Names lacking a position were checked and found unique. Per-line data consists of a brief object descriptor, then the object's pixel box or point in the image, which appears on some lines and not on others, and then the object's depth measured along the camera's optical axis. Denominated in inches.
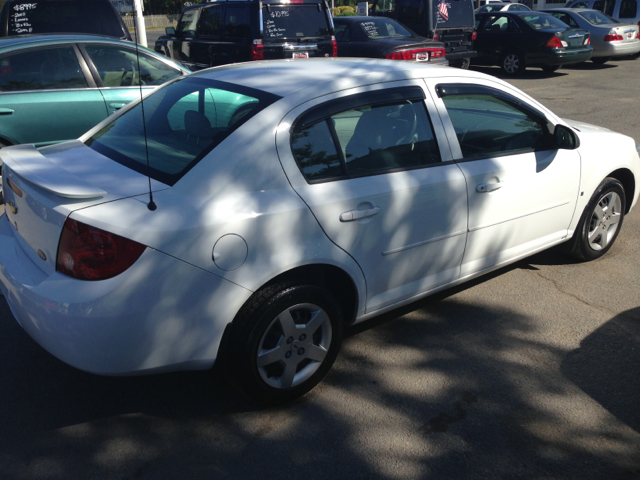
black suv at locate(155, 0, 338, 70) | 390.3
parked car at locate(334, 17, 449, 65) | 445.7
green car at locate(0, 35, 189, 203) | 224.5
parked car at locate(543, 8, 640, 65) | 662.5
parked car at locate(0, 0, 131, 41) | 349.7
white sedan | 101.0
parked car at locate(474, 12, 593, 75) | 595.5
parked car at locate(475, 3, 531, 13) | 781.9
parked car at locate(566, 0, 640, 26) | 730.8
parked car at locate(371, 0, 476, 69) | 561.6
